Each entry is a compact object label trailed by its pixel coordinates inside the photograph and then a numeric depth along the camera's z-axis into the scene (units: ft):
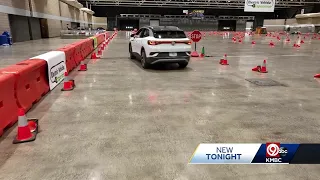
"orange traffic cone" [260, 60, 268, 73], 30.83
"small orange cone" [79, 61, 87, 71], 31.20
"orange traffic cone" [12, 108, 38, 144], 12.09
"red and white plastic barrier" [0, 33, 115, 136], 13.43
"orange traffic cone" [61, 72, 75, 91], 21.88
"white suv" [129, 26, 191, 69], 28.99
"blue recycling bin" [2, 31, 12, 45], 66.44
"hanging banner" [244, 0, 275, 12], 98.37
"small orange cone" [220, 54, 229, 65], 36.92
